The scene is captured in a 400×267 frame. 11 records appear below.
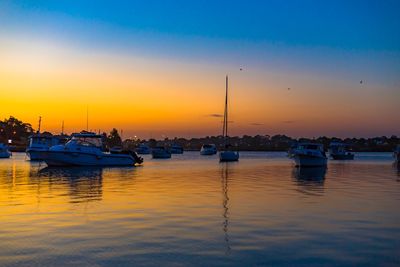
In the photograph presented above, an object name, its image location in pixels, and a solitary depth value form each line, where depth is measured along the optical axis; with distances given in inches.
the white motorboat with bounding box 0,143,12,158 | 4135.1
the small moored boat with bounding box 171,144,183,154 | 7601.4
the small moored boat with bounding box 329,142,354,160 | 4471.0
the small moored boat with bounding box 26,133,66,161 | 3162.9
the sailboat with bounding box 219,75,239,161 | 3553.2
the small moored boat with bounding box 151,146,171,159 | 4697.3
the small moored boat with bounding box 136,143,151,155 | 6796.3
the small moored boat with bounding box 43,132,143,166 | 2242.9
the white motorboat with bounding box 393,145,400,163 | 3340.1
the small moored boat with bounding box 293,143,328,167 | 2537.4
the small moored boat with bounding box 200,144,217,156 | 6161.4
